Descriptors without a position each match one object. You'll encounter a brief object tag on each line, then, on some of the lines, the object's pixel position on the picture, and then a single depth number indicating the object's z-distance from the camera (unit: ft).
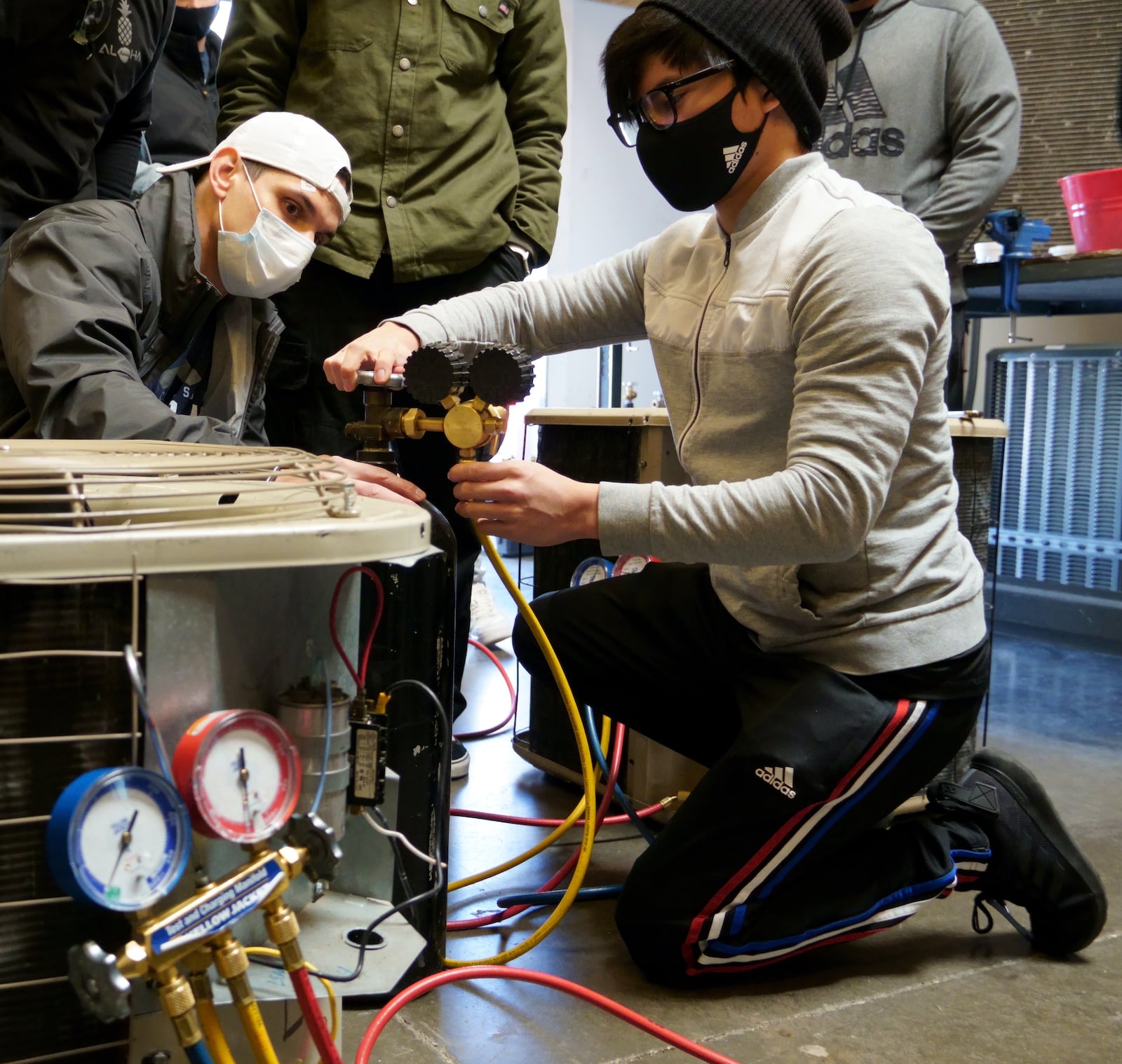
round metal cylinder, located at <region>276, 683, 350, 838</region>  2.64
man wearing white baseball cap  4.25
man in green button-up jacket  6.04
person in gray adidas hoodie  7.63
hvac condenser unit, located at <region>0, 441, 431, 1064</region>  2.28
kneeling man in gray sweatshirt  3.79
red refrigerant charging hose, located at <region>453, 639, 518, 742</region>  7.37
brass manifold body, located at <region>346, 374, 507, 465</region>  3.69
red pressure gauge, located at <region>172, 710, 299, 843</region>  2.22
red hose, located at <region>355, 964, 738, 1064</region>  3.55
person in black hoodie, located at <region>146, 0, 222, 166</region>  7.18
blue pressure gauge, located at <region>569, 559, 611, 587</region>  6.04
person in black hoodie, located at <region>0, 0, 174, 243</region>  5.01
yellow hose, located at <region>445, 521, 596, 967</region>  4.23
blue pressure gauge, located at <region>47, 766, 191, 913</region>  2.08
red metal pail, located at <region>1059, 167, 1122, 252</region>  10.13
